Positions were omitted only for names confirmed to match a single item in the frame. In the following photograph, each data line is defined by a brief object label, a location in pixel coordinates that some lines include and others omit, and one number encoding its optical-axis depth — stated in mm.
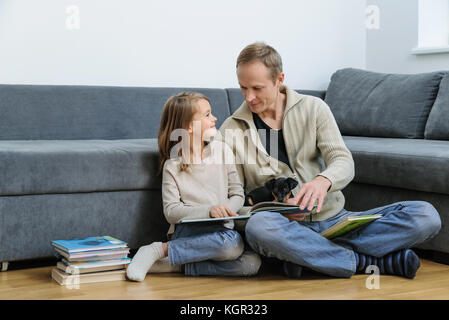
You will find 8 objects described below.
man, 1870
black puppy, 1962
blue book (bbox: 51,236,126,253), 1893
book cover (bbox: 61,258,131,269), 1884
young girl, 1948
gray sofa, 2033
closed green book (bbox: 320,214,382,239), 1825
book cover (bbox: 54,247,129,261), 1887
